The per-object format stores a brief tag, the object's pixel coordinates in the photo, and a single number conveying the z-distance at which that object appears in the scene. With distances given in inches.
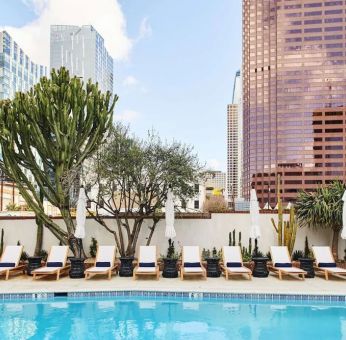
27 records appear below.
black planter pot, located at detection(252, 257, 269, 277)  519.2
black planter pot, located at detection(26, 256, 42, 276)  530.0
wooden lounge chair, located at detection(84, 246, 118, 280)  489.1
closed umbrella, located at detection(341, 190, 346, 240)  533.2
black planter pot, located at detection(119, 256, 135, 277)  523.5
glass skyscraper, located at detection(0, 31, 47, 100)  4506.6
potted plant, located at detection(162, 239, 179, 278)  516.1
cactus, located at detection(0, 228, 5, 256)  626.6
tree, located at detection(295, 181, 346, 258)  582.7
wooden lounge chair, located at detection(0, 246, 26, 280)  514.3
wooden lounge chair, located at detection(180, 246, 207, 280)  491.8
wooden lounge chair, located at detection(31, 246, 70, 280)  488.4
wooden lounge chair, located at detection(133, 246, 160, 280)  494.0
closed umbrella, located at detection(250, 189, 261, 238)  563.2
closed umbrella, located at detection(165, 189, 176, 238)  569.3
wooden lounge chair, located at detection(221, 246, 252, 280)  494.0
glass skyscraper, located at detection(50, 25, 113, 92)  7304.1
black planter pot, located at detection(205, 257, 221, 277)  518.3
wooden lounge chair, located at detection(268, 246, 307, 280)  495.0
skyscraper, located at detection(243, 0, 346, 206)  4466.0
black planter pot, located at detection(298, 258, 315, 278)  518.6
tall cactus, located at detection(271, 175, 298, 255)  596.1
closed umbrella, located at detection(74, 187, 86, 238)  545.9
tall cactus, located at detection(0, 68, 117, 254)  544.1
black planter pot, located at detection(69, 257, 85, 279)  510.9
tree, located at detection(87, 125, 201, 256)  579.5
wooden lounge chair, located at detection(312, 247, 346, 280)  506.0
